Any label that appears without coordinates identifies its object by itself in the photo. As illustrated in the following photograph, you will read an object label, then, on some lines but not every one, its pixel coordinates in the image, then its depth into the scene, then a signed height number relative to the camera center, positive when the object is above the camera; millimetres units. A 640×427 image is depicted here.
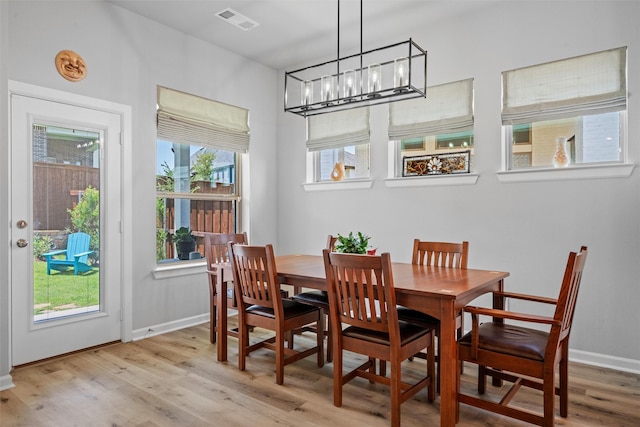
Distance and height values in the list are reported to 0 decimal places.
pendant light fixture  2693 +898
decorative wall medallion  3277 +1160
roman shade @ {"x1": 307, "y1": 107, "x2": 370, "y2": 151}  4527 +913
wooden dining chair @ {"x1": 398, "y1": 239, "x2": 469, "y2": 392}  2766 -396
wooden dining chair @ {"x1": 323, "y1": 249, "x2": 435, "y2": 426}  2201 -675
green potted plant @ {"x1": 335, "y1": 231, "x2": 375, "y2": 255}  2930 -266
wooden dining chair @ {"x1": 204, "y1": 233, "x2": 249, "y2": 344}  3717 -451
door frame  3693 -103
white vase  3355 +443
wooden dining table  2139 -482
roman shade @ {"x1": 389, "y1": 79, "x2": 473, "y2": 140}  3832 +944
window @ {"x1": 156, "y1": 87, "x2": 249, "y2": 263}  4113 +428
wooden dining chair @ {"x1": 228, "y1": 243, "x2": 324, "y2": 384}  2797 -731
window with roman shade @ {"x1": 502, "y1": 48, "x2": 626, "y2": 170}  3162 +790
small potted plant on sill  4284 -359
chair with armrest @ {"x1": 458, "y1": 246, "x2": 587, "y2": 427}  1993 -724
